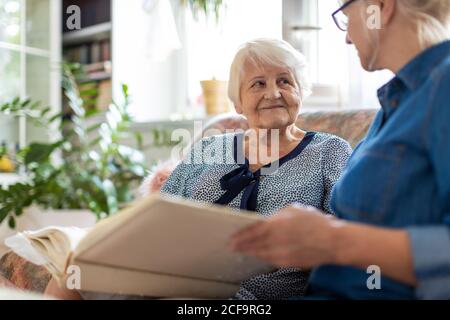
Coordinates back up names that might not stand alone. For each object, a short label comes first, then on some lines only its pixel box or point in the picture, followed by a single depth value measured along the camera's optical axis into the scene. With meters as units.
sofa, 1.37
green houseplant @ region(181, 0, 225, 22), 3.17
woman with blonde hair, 0.69
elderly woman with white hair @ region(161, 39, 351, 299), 1.31
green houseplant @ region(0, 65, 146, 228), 2.88
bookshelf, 3.80
